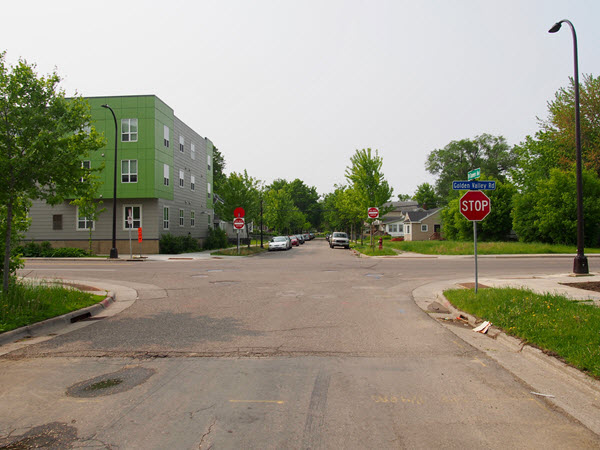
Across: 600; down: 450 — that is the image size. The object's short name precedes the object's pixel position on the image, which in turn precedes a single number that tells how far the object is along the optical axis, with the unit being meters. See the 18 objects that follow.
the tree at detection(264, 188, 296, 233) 64.88
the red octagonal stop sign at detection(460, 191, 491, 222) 10.07
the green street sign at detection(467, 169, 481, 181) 10.09
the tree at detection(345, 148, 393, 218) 34.75
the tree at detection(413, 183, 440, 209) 107.09
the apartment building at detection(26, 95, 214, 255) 32.03
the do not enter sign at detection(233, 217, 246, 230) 29.27
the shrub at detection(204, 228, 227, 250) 40.75
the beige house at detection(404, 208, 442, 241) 63.78
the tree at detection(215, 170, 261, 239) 35.88
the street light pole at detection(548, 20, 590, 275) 15.84
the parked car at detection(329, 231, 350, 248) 45.03
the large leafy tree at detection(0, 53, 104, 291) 8.37
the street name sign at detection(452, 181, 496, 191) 10.12
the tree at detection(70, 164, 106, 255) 27.84
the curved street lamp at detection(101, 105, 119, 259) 27.41
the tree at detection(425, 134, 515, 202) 79.88
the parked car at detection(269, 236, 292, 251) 41.75
